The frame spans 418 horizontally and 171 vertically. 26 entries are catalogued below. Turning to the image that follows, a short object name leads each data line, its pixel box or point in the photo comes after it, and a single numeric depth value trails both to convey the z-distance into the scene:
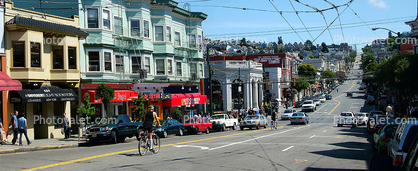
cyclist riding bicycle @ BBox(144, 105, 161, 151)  13.23
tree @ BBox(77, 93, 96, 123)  23.33
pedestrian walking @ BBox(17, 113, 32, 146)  19.35
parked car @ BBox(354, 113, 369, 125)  38.44
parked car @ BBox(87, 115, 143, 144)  20.72
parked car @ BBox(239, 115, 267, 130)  33.09
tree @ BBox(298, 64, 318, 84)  104.06
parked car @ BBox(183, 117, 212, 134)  29.52
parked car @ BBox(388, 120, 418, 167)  7.71
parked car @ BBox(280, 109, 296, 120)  50.96
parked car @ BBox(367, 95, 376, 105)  74.00
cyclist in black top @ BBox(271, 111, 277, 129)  31.45
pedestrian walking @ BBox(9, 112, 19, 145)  19.30
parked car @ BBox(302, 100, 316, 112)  61.78
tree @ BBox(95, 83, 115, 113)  25.12
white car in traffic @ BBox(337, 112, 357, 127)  35.72
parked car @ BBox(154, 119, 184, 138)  25.91
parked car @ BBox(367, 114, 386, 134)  26.57
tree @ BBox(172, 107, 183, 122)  34.34
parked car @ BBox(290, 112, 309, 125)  39.47
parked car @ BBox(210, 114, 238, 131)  32.72
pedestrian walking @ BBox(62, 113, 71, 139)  23.53
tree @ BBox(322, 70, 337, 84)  128.10
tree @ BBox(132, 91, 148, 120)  28.47
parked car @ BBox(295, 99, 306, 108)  72.69
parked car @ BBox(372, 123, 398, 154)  13.63
